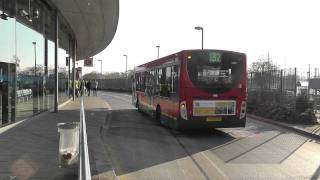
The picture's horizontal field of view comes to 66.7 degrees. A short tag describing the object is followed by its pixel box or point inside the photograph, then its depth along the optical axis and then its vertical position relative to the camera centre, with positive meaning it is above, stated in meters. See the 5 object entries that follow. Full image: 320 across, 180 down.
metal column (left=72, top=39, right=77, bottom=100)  19.45 +1.02
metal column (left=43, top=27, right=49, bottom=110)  10.81 +0.48
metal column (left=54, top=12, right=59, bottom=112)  11.39 +1.00
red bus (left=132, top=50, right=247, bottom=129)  7.66 -0.15
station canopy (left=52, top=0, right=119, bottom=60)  10.90 +3.61
